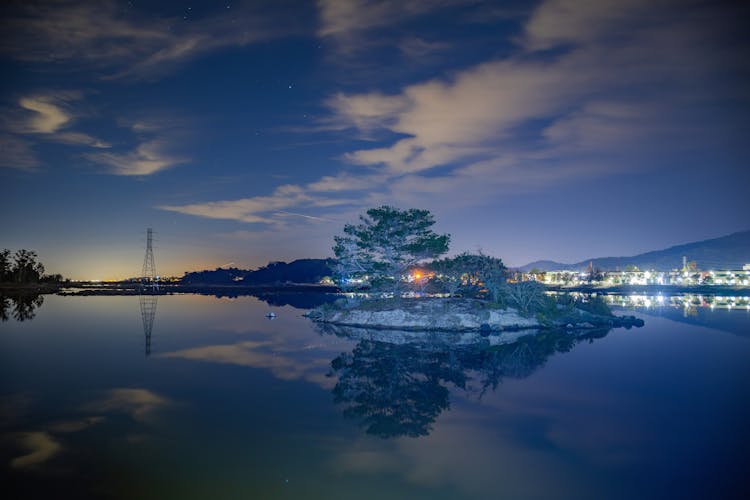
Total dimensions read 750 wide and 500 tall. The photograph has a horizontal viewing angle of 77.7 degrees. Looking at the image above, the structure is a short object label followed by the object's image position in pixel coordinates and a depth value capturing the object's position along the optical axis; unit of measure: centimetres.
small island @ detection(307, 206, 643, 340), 4741
